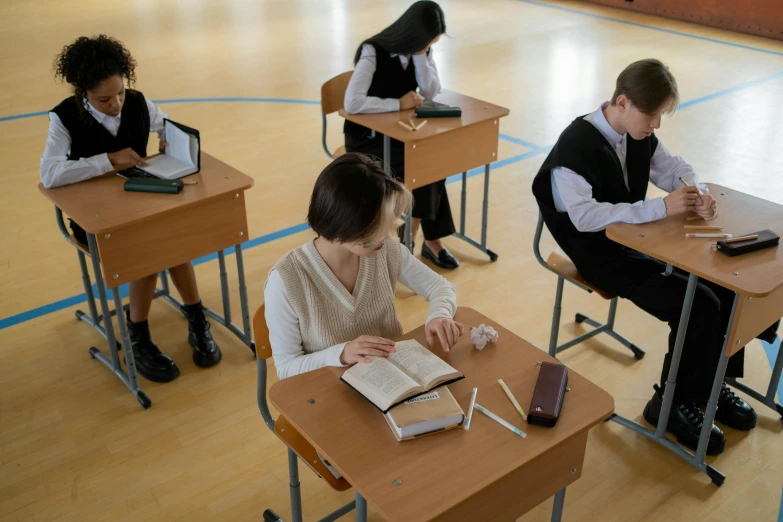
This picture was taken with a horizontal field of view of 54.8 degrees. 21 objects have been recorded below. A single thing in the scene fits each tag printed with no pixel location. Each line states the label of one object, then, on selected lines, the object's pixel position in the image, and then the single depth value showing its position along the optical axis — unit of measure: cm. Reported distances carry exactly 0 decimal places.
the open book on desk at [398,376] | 170
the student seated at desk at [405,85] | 361
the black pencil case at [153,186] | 282
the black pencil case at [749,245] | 233
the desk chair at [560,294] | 284
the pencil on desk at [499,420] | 165
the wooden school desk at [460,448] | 151
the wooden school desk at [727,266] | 222
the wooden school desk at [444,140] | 345
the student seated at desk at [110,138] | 281
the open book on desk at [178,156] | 298
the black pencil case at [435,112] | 363
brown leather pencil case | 167
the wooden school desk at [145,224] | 267
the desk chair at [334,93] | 387
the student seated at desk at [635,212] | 255
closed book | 163
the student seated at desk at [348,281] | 178
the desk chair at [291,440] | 196
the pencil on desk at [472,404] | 169
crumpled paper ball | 195
